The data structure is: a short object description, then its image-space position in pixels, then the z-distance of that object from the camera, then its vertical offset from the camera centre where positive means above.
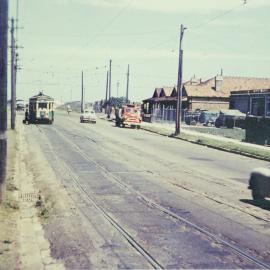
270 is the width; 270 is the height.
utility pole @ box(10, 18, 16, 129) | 37.74 +1.32
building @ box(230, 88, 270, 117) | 54.48 +0.57
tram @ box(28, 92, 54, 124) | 52.09 -1.33
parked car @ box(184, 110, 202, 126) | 64.16 -1.78
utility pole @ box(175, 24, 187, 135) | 37.56 +2.23
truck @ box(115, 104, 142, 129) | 51.34 -1.52
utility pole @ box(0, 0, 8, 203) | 10.67 +0.22
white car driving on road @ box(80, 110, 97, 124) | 59.98 -2.12
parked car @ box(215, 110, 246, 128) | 57.91 -1.68
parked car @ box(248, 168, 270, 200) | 11.51 -1.87
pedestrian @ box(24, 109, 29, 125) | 51.06 -1.91
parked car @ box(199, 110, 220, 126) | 63.81 -1.70
